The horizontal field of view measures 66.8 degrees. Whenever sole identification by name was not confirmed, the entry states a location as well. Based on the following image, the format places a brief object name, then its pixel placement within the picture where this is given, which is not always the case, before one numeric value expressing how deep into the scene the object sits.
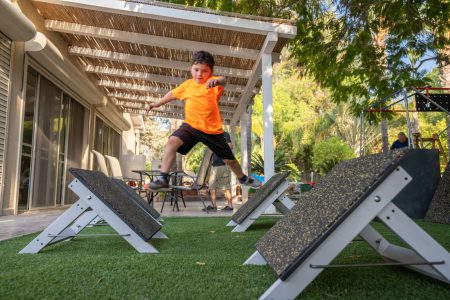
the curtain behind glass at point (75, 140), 8.20
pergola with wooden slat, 5.38
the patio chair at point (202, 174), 5.78
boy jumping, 3.04
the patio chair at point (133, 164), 10.02
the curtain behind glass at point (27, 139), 5.98
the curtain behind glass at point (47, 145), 6.53
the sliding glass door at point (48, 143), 6.16
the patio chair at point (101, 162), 6.80
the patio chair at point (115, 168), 7.41
